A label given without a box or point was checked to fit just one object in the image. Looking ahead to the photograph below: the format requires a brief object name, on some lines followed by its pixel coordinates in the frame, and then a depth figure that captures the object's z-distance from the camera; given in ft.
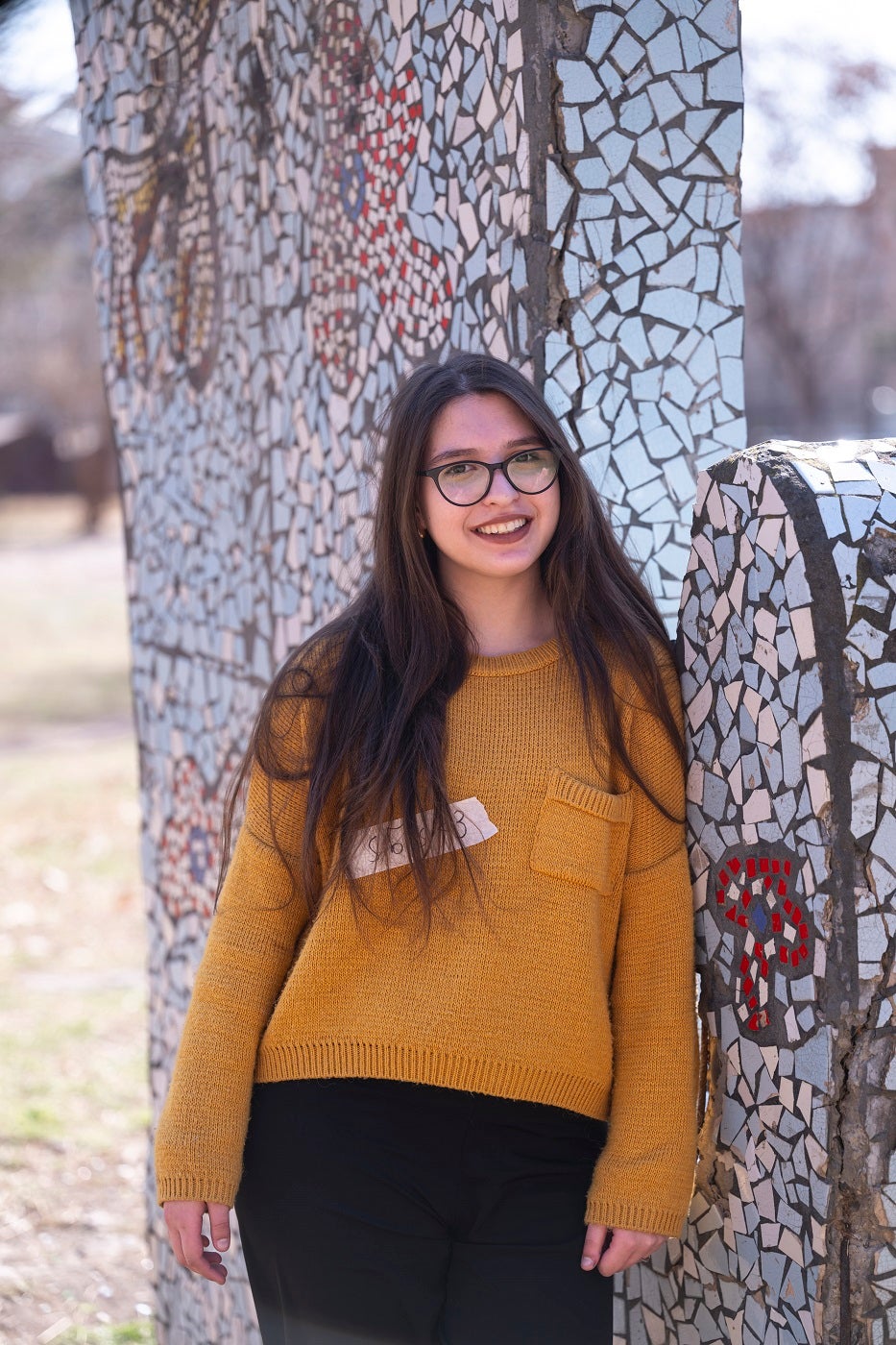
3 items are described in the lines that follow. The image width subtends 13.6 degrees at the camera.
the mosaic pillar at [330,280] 12.87
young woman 11.99
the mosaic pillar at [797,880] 11.49
